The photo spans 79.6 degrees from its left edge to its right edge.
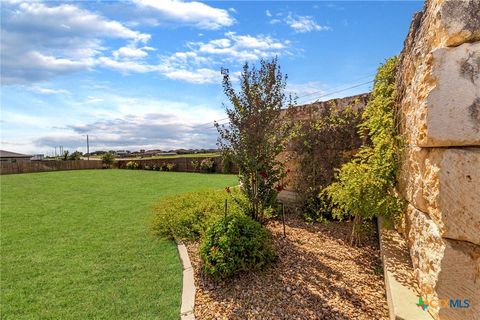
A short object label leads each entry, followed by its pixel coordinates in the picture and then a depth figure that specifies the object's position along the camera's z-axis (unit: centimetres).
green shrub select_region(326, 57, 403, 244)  367
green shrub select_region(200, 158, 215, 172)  1955
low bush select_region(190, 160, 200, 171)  2077
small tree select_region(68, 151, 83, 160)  3284
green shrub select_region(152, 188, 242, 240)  541
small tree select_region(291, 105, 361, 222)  569
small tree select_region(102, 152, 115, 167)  2784
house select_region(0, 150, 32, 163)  3985
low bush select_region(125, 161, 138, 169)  2580
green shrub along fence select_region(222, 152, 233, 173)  495
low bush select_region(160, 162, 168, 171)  2347
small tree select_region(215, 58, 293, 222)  468
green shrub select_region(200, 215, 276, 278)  357
